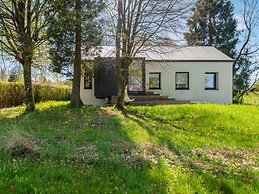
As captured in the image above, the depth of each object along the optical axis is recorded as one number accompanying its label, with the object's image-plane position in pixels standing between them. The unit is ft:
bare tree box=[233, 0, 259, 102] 76.18
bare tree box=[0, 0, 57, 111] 31.14
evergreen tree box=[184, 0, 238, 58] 85.61
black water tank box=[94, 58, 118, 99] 46.93
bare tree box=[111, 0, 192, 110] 31.99
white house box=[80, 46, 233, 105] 51.96
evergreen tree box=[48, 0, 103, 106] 31.65
